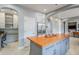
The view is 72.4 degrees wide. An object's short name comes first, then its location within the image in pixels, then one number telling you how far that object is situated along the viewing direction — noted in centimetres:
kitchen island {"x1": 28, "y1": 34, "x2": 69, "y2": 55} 102
